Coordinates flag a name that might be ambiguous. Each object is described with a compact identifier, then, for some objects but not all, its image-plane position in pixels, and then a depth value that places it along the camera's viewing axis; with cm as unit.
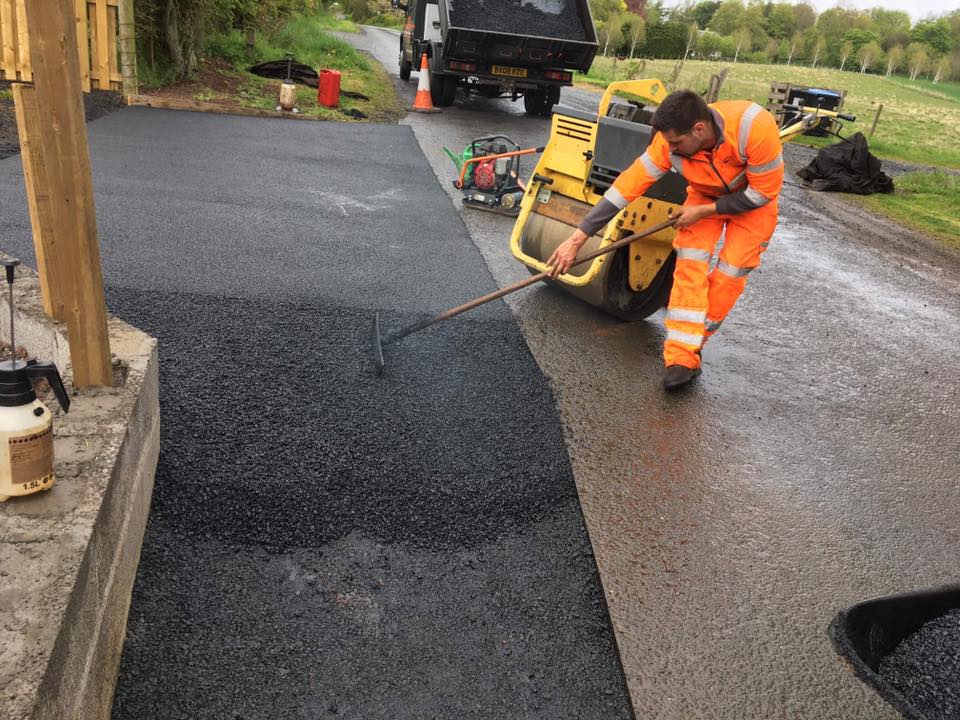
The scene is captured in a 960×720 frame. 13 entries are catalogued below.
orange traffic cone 1295
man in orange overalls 371
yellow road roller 446
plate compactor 711
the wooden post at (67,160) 191
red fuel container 1134
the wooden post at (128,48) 949
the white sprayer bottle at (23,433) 178
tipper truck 1230
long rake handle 395
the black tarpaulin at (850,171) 1084
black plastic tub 223
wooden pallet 1839
